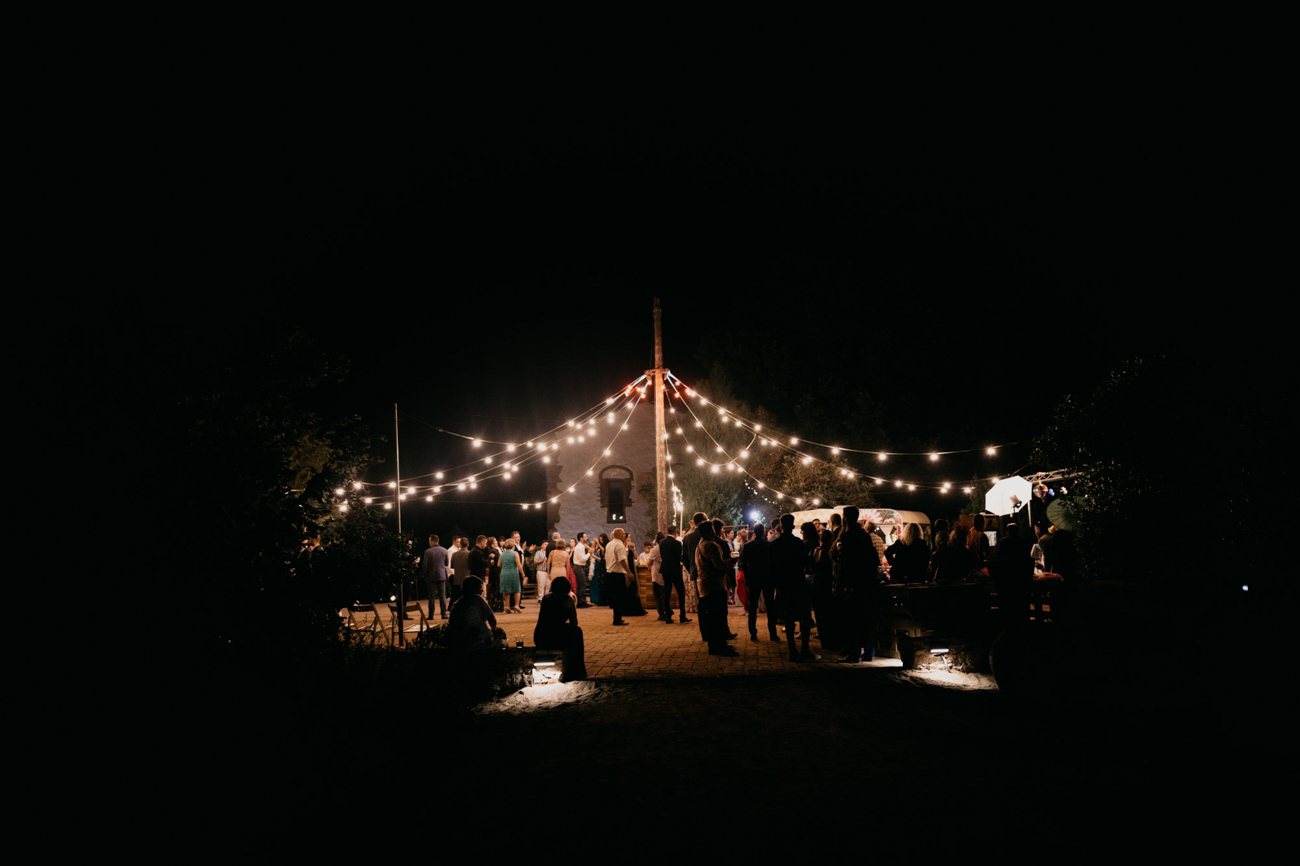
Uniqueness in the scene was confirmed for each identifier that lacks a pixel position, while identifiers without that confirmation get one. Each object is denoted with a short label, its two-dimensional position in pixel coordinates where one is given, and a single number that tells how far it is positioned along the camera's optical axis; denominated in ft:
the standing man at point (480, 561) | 42.93
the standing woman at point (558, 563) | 44.39
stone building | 81.25
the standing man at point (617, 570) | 40.93
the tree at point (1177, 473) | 23.95
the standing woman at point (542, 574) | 48.16
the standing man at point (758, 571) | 28.91
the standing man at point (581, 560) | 51.72
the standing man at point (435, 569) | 42.91
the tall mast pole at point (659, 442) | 45.60
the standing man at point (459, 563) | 44.65
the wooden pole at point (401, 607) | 27.99
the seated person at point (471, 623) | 22.59
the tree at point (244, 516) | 16.98
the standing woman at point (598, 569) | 52.11
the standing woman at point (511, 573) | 48.79
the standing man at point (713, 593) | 27.78
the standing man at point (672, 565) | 38.60
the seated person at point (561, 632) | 24.27
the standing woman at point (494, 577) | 52.90
